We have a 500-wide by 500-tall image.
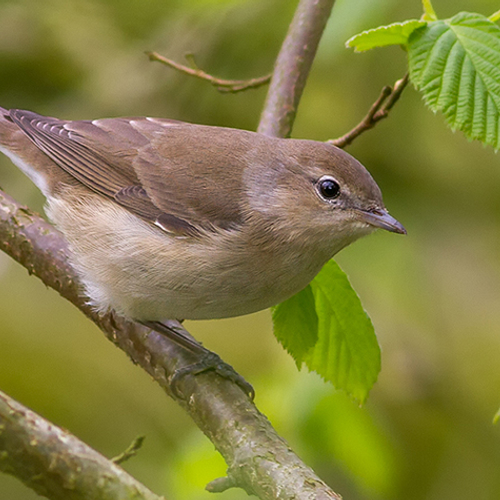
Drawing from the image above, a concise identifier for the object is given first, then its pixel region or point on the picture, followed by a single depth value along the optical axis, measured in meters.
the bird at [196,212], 5.74
